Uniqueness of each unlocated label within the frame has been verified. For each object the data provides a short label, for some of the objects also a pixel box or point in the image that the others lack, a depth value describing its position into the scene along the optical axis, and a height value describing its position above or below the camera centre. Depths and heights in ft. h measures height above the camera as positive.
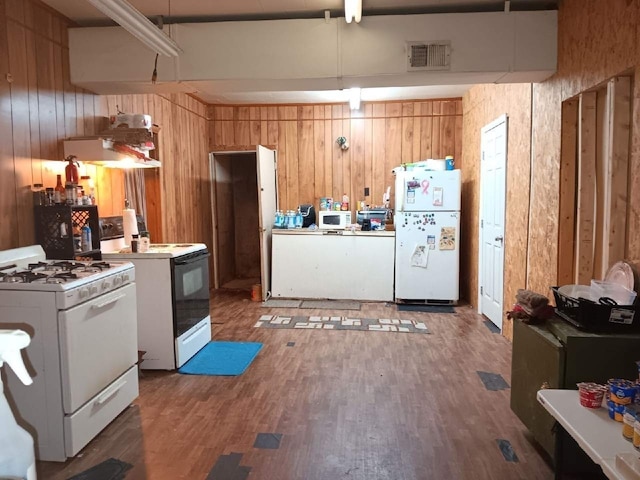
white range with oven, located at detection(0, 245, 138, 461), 7.32 -2.37
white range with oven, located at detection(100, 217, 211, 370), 11.25 -2.27
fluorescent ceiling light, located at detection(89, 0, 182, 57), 7.23 +3.40
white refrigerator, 18.06 -1.04
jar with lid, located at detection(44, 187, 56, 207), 9.97 +0.34
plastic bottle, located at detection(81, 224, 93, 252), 10.73 -0.64
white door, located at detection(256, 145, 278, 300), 18.85 +0.12
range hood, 10.66 +1.50
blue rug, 11.57 -4.05
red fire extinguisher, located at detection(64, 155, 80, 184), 10.53 +0.99
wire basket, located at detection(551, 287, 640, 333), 6.76 -1.66
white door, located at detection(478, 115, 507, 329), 14.53 -0.29
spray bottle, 4.30 -2.17
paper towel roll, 12.28 -0.34
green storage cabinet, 6.63 -2.34
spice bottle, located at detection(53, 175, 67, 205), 10.09 +0.39
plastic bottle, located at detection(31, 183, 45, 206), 9.93 +0.39
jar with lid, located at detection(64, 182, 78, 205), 10.18 +0.44
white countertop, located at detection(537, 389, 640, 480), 4.42 -2.43
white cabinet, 19.01 -2.32
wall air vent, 10.87 +3.73
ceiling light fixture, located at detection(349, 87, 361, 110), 18.38 +4.70
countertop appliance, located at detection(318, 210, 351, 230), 19.72 -0.43
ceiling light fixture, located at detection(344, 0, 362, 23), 9.20 +4.24
